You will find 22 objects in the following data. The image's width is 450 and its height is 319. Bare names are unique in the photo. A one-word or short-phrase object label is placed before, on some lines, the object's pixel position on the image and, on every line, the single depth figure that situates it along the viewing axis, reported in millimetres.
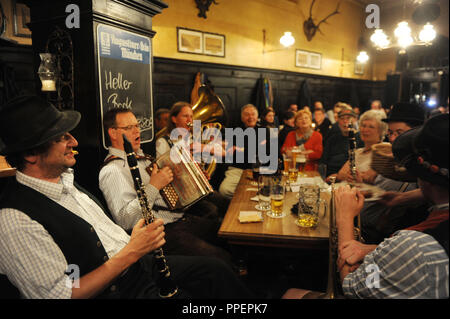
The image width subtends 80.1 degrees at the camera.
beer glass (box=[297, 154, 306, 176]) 3006
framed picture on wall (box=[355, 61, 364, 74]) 8433
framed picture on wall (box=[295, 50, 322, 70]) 6641
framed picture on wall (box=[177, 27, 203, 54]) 4829
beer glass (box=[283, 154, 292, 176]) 2815
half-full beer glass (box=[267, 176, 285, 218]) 1931
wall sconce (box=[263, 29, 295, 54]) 3616
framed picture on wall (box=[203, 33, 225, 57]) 5251
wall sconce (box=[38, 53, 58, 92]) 2023
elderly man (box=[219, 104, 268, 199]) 3640
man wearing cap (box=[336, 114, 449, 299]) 862
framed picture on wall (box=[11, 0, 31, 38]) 3373
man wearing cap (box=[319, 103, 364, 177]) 2408
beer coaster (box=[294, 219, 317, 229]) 1786
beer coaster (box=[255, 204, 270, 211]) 2097
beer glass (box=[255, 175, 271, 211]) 2119
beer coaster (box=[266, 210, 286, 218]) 1966
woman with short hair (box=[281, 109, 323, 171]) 3494
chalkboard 2027
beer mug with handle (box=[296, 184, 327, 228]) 1804
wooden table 1671
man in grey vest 1058
